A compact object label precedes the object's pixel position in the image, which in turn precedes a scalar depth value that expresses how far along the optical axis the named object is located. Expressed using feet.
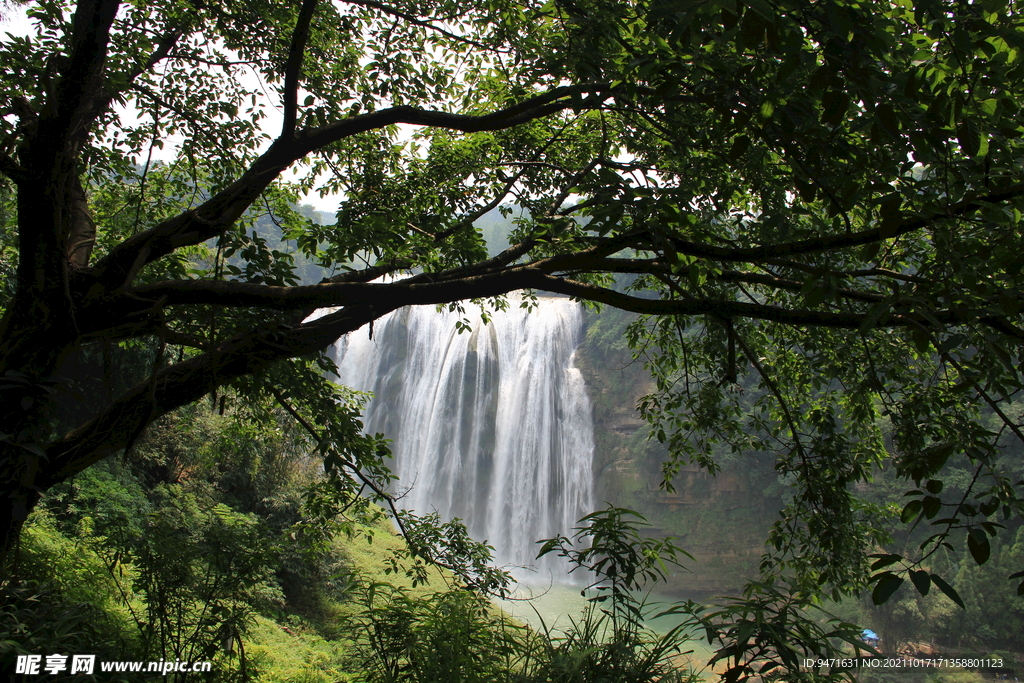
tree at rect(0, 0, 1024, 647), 6.57
